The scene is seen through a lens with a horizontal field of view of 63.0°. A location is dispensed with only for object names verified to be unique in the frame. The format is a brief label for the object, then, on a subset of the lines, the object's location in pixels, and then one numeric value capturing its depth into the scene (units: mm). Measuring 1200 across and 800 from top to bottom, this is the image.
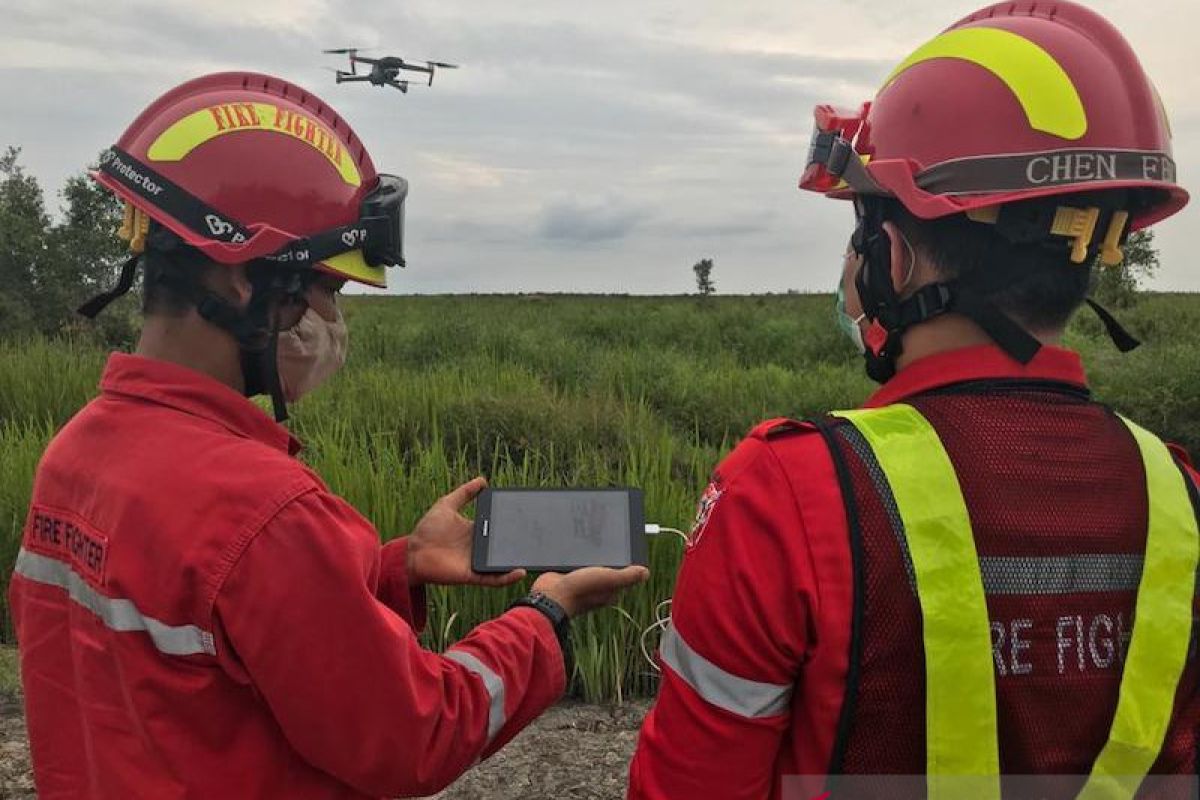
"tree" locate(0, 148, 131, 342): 15086
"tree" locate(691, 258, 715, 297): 45281
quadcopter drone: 3321
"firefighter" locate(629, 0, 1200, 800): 1270
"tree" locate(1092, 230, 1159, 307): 19391
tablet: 2184
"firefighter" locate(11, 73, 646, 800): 1429
